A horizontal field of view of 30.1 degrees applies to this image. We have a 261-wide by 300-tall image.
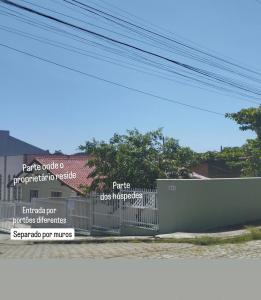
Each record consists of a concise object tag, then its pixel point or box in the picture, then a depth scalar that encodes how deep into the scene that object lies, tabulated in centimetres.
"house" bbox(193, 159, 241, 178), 3347
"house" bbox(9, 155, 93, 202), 2539
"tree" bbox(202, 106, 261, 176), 2588
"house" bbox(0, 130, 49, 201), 3369
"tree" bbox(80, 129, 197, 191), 1998
